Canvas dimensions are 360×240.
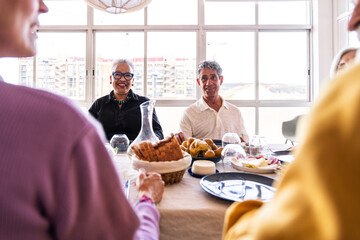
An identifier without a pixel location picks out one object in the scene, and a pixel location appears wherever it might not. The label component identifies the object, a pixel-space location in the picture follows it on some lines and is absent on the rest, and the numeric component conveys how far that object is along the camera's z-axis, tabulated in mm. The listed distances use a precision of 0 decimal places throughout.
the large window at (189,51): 4133
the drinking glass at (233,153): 1355
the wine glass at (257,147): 1483
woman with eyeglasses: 2631
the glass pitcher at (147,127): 1369
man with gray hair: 2496
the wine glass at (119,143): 1679
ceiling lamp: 1781
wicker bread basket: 994
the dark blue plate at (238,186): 882
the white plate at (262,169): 1203
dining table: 802
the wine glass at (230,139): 1583
